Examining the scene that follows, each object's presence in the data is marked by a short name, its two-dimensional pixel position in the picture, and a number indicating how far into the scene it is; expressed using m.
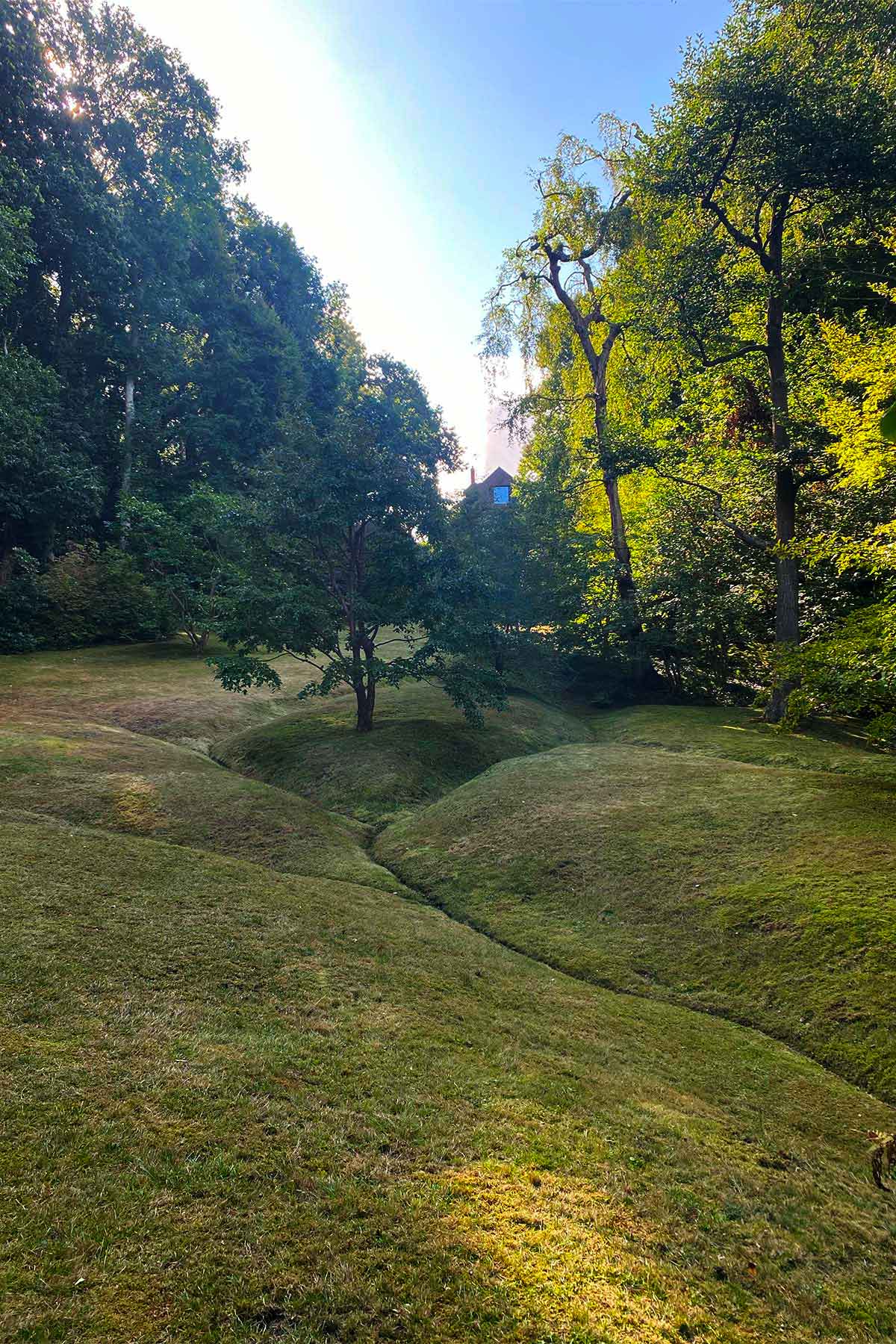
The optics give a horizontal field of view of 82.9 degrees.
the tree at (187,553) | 22.03
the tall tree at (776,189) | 10.80
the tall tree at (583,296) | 17.69
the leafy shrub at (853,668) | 6.90
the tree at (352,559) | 12.10
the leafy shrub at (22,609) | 19.52
